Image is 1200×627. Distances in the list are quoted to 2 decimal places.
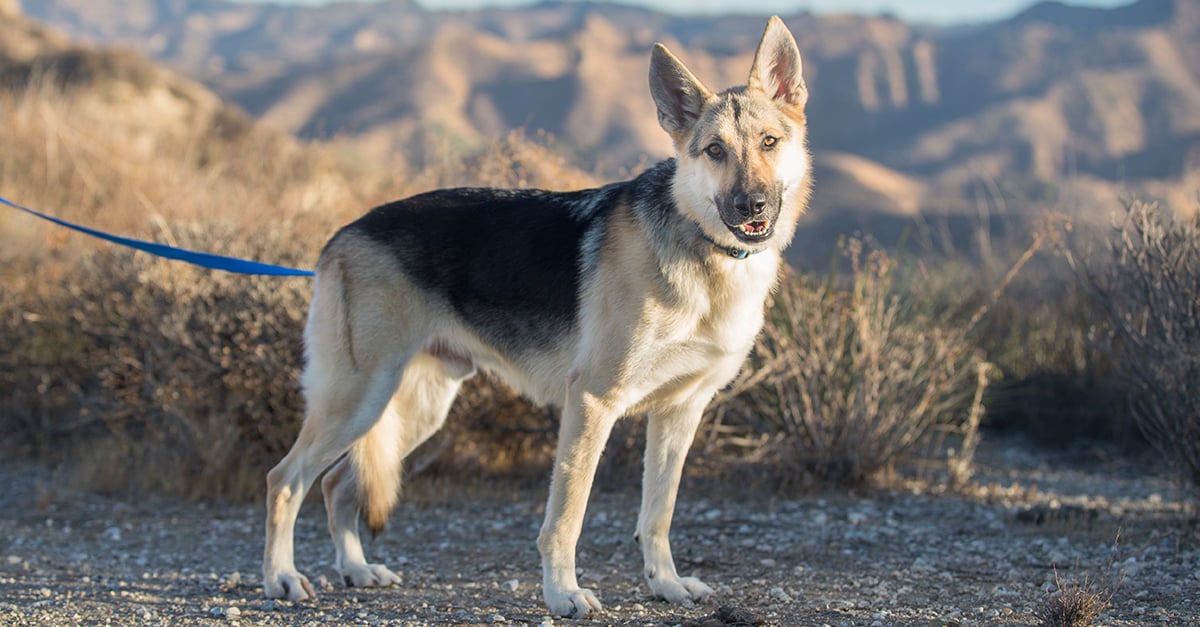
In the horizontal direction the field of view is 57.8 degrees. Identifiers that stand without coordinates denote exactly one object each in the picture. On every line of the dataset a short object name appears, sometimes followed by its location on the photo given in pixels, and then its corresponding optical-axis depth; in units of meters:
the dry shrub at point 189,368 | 6.80
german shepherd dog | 4.30
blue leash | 5.23
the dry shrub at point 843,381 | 6.60
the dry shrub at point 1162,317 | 5.52
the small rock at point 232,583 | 4.91
